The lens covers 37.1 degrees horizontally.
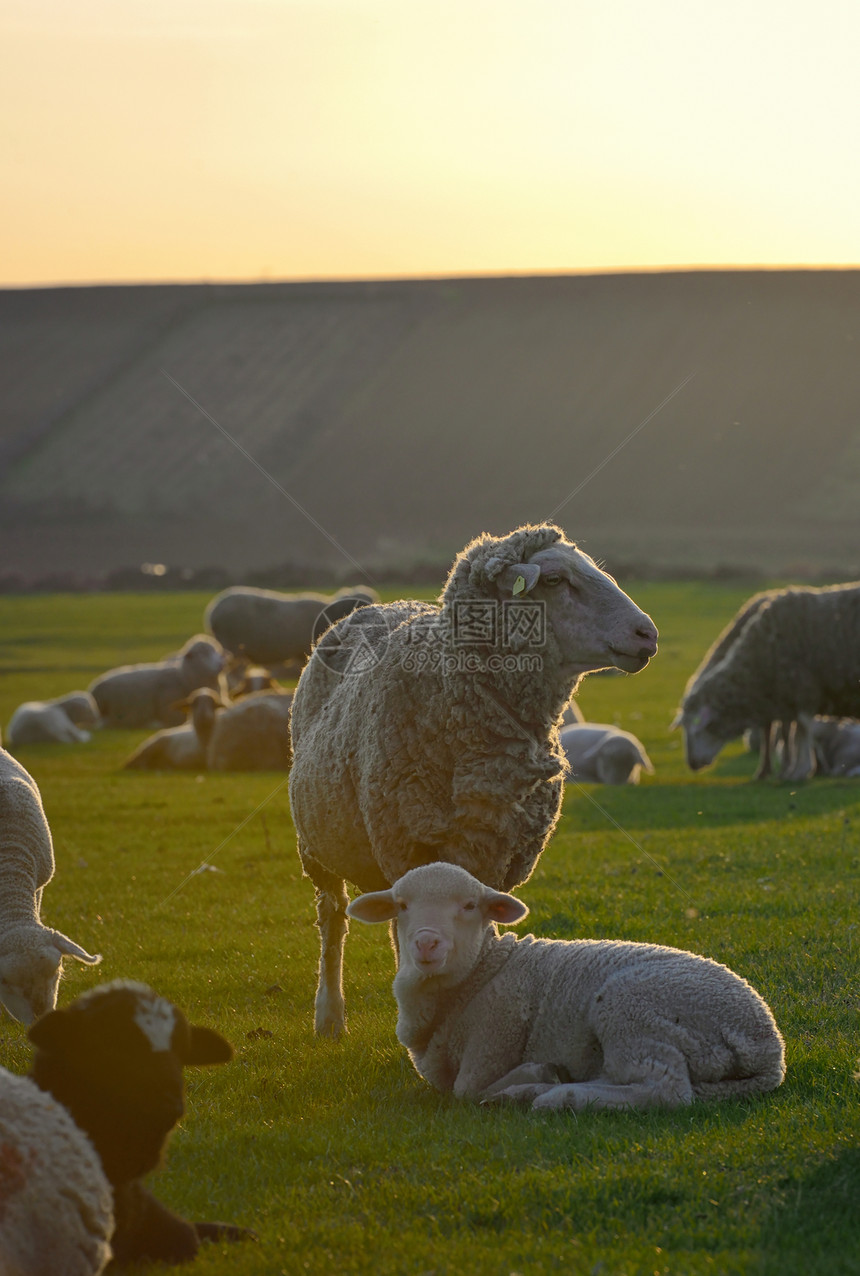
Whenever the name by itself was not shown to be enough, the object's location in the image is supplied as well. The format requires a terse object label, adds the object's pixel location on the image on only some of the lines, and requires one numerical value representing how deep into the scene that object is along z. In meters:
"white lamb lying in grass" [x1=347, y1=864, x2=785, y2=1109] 4.83
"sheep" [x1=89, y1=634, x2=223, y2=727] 26.14
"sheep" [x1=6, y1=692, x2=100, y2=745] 24.27
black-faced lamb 3.62
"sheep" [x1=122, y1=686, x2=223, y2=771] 20.36
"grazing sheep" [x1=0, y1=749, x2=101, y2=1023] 5.98
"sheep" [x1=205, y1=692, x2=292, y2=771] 19.81
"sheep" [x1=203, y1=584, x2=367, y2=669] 31.70
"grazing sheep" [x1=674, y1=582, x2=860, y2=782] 16.06
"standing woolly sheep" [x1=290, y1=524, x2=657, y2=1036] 5.79
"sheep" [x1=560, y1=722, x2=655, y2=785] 16.91
